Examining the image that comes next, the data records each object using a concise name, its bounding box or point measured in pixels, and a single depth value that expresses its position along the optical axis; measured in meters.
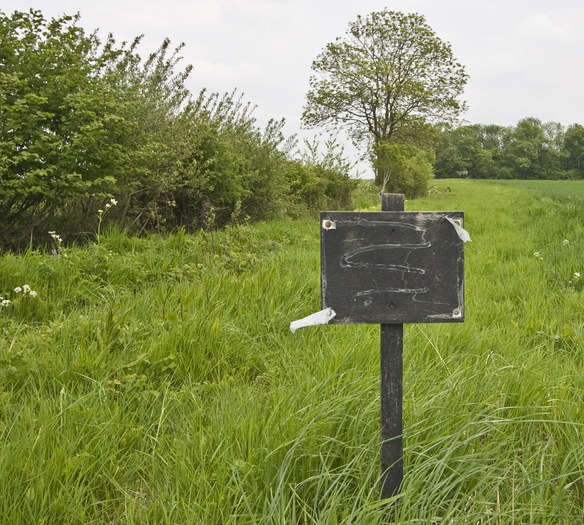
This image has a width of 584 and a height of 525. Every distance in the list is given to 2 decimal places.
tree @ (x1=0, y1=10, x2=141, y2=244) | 4.75
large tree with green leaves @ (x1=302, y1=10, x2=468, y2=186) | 24.81
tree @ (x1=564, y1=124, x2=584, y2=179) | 80.39
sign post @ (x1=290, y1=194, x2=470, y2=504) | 1.54
